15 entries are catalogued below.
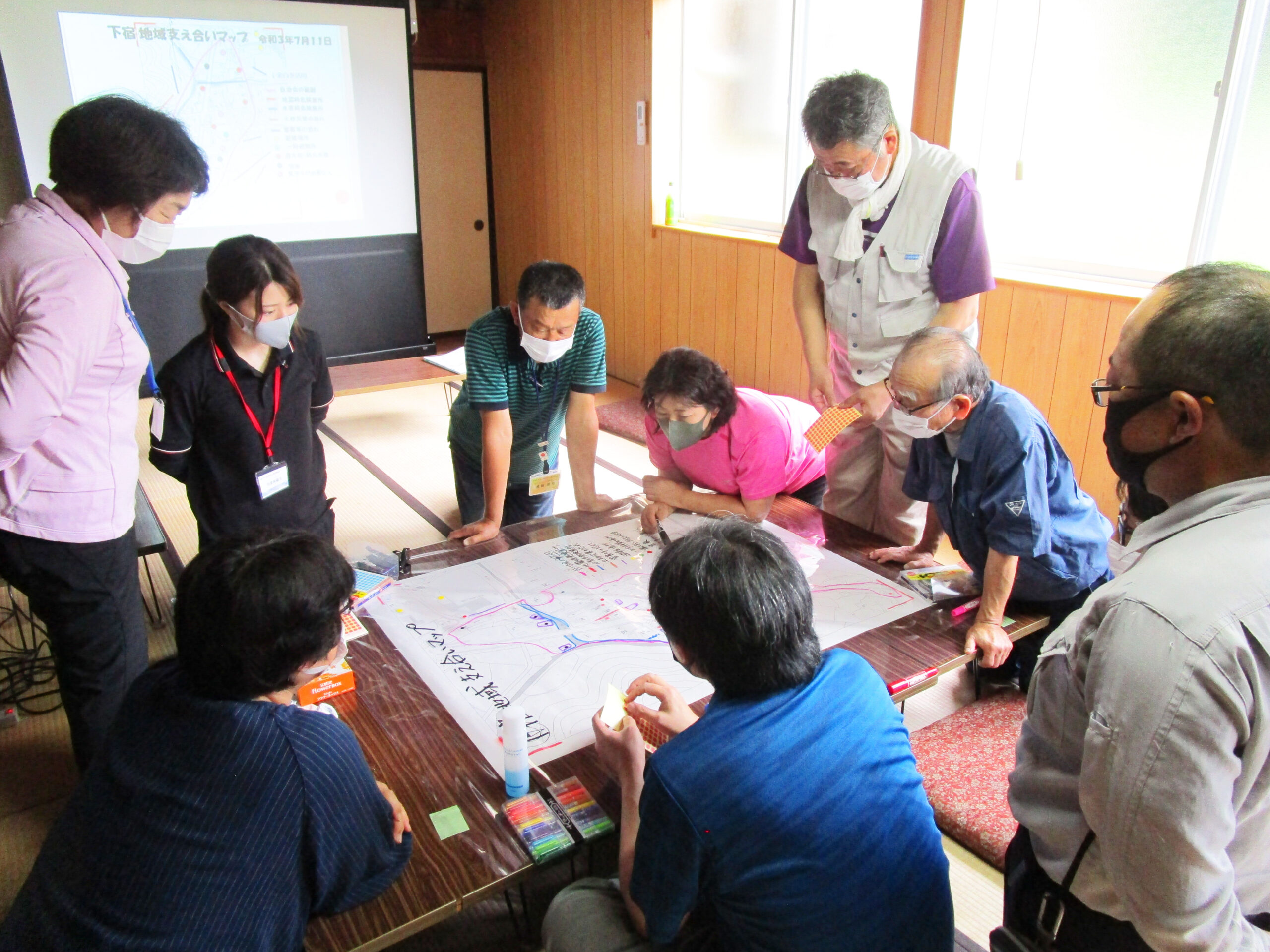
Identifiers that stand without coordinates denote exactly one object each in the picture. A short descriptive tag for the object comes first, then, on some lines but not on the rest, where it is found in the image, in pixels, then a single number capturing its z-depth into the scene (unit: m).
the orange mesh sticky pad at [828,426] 1.98
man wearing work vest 1.96
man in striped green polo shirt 1.92
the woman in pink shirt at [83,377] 1.31
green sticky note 1.07
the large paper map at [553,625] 1.33
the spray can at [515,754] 1.11
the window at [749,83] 3.62
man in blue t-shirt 0.89
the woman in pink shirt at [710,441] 1.91
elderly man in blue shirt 1.56
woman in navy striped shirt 0.89
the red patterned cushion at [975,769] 1.61
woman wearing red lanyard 1.70
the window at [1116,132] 2.56
